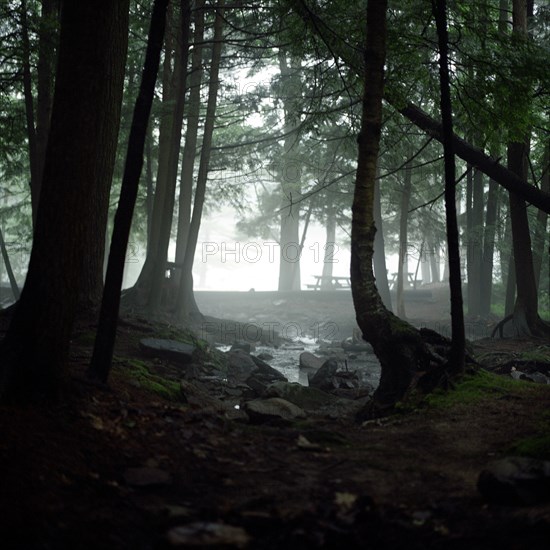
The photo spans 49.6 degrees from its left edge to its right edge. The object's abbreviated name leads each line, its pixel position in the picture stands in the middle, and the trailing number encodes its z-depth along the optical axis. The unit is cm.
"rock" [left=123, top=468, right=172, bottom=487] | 437
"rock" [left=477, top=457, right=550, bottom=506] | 402
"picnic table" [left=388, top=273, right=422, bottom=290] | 3501
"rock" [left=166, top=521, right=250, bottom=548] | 332
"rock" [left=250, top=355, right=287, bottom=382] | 1192
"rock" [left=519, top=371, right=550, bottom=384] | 1007
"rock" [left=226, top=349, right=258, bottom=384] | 1180
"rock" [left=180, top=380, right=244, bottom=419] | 780
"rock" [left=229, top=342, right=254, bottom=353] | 1658
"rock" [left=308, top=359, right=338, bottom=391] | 1112
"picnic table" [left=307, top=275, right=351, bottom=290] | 3644
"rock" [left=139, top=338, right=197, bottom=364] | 1052
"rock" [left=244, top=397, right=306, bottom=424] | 699
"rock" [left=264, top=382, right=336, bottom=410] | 916
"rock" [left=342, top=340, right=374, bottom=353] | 1823
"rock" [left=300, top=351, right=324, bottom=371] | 1479
